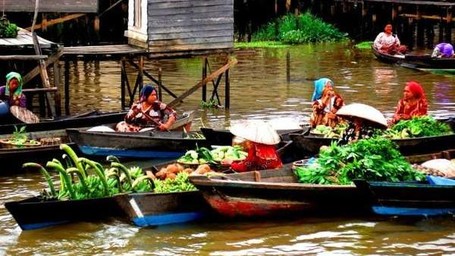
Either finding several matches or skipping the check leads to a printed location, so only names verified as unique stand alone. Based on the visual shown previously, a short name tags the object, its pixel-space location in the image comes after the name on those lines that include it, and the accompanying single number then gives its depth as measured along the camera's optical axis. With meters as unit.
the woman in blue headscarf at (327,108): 14.55
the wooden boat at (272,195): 10.94
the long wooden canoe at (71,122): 14.95
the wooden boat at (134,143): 14.88
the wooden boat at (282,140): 13.76
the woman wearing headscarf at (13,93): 15.35
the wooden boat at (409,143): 13.26
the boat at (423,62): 25.91
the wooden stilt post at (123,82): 19.64
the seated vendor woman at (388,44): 29.12
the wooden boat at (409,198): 11.14
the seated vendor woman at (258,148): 11.60
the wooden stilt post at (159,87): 19.80
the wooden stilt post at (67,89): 19.58
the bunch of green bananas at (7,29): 18.44
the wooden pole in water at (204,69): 20.52
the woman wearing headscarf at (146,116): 15.47
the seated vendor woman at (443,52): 26.62
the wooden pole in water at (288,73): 25.48
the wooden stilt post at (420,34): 34.28
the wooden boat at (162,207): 10.84
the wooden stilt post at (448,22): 31.08
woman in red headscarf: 14.28
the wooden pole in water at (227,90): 20.77
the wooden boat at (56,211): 10.84
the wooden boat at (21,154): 14.12
